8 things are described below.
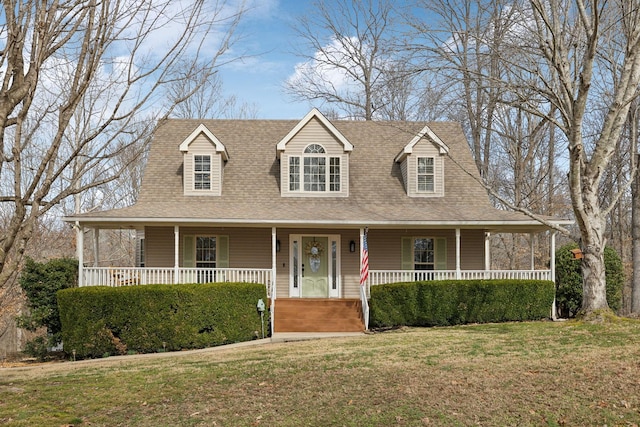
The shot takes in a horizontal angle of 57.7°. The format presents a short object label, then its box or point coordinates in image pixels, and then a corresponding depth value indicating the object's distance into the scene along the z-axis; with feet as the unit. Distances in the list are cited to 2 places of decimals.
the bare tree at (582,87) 40.55
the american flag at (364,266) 56.49
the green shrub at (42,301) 51.55
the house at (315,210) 61.16
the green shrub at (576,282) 60.08
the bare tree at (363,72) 100.27
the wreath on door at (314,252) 64.49
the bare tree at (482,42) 43.50
